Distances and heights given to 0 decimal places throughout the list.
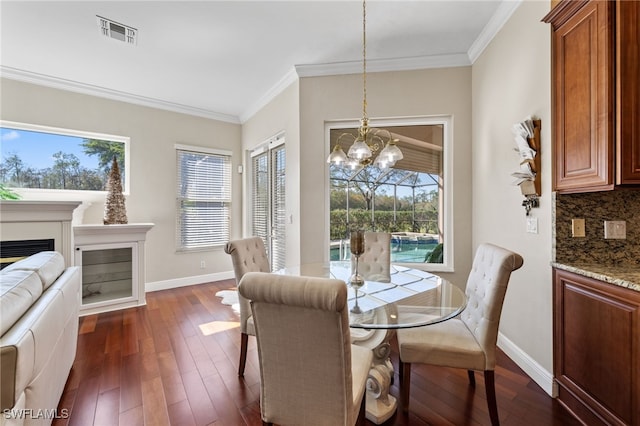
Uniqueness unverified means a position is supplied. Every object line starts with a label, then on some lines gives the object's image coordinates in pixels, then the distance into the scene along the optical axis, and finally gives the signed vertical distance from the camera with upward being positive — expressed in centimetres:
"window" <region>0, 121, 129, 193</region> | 338 +72
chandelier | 196 +41
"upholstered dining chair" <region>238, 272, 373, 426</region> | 98 -51
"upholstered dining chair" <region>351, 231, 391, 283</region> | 259 -38
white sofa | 97 -50
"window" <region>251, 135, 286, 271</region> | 400 +23
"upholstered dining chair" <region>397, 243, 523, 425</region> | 158 -75
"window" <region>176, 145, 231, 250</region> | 452 +27
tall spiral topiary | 355 +16
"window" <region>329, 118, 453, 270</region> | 313 +15
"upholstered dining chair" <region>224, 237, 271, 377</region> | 207 -41
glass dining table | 148 -55
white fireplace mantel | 257 -7
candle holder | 198 -24
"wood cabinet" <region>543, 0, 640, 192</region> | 150 +66
